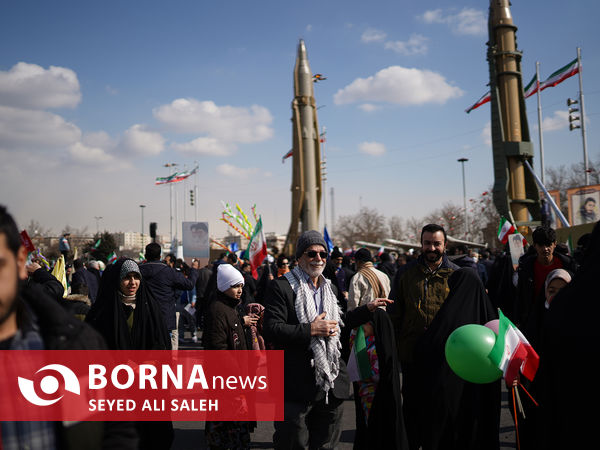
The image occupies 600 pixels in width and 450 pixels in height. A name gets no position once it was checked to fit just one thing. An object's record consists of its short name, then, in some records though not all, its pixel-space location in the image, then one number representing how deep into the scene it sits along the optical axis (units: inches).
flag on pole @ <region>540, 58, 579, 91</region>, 1063.0
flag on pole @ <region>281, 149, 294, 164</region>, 1709.5
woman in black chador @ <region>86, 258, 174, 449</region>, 162.6
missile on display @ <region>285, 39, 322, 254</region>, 1547.7
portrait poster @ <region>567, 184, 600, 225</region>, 844.0
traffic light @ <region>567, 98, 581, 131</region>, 995.9
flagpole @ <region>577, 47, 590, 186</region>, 1035.9
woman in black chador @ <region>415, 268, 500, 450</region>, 163.0
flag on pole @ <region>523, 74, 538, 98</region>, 1149.1
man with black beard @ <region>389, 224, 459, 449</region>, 172.7
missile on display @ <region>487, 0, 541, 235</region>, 1077.8
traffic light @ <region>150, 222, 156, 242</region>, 905.5
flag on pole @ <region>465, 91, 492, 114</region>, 1193.7
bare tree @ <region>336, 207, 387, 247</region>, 2819.9
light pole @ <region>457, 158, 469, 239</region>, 2234.5
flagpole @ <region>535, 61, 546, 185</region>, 1139.9
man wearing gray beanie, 143.3
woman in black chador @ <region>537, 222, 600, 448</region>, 70.6
